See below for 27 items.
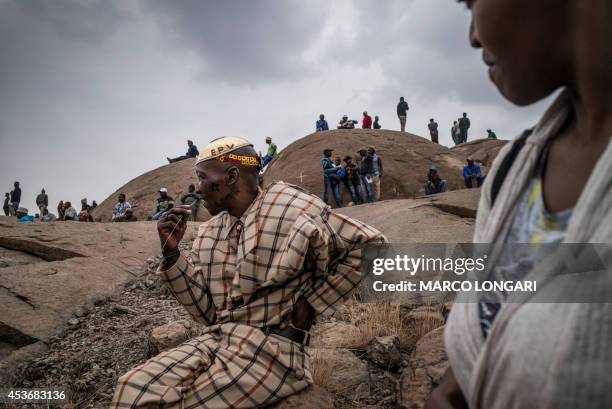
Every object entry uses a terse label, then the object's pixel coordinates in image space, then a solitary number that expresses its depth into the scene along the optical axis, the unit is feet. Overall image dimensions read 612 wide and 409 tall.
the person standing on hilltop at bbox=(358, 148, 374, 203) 43.21
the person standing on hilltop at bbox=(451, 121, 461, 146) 81.75
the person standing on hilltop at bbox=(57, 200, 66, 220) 62.74
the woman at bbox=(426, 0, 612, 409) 2.20
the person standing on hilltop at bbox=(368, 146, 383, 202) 43.21
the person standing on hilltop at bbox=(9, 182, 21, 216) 71.77
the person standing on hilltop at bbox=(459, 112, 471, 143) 75.00
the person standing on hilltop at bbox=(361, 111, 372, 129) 73.45
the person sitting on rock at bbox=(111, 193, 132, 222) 46.03
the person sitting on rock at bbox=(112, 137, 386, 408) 7.53
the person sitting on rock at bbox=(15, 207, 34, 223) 45.38
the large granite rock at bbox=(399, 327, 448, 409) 8.68
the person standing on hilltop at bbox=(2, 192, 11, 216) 74.43
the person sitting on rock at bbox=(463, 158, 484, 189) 45.78
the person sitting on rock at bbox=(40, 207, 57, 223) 51.44
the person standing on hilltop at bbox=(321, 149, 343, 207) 43.32
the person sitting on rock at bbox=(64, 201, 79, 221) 54.54
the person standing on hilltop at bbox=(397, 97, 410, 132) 72.08
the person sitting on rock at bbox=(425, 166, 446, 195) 42.91
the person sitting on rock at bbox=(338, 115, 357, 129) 73.50
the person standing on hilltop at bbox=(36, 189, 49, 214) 64.49
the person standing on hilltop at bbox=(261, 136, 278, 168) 64.18
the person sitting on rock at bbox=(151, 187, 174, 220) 42.50
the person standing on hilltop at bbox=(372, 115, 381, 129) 76.36
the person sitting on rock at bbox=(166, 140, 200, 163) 78.17
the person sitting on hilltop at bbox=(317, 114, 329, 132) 71.87
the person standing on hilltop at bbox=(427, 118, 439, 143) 78.38
